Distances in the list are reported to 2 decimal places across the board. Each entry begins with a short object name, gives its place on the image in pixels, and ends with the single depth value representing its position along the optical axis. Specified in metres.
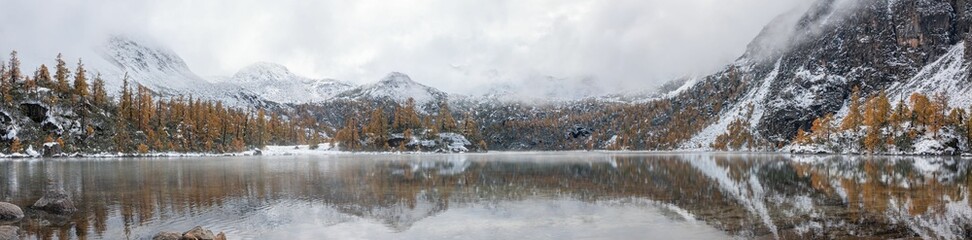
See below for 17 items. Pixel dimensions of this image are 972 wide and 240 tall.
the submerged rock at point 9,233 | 26.06
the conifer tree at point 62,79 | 152.12
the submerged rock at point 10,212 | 31.75
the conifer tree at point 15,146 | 128.00
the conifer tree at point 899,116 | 148.50
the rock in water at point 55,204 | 34.38
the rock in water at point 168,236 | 24.42
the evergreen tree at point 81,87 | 153.88
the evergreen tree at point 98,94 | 162.50
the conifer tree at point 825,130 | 185.32
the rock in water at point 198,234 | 23.64
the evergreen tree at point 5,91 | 136.00
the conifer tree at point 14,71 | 147.45
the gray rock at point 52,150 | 135.12
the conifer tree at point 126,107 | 166.62
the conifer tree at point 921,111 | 145.88
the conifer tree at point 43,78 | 152.50
